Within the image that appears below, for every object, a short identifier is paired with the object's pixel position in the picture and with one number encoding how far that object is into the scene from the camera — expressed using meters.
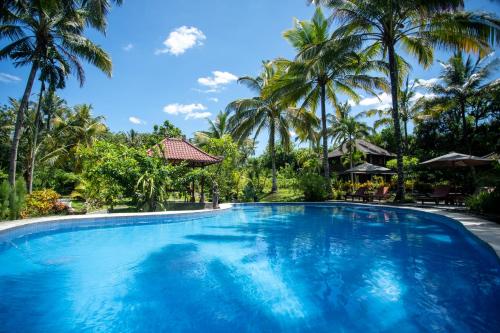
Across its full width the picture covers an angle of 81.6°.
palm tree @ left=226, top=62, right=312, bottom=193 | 22.78
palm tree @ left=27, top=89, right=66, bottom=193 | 24.12
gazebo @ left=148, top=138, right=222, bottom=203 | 14.28
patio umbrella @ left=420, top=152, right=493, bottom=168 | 13.62
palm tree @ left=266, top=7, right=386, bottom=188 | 14.20
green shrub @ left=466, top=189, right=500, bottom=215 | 8.66
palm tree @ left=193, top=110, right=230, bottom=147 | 27.17
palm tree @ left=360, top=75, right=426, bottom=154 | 27.65
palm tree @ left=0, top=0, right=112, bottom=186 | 11.41
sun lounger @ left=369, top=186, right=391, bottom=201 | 16.50
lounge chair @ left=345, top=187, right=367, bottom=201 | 17.12
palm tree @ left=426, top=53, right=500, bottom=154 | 20.84
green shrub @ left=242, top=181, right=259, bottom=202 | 20.92
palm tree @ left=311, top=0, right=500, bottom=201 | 11.50
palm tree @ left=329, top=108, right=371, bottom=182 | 26.22
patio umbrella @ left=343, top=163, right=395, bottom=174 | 18.72
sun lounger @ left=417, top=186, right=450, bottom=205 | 13.30
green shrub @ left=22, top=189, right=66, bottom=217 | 10.22
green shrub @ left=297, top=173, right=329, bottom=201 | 18.22
